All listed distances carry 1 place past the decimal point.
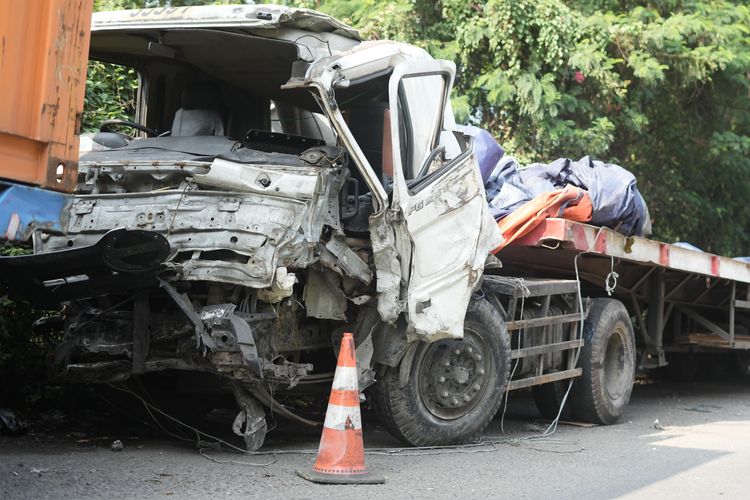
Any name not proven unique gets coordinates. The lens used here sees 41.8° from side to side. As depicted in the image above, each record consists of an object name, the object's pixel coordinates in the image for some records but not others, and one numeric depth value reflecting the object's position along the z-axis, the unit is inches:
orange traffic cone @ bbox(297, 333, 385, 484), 213.6
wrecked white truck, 217.0
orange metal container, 145.9
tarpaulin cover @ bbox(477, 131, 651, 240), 333.4
